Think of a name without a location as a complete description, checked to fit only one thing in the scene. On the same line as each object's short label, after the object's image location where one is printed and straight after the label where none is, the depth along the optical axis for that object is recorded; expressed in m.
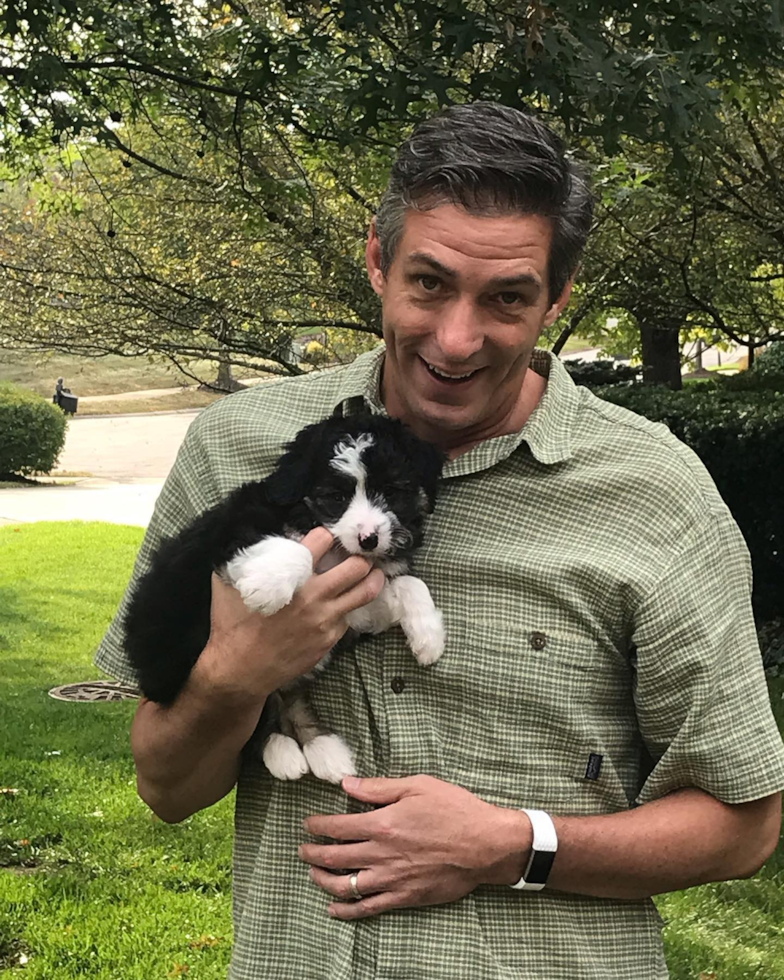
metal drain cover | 10.12
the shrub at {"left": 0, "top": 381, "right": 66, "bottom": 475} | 23.58
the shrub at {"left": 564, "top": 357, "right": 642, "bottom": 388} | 16.64
